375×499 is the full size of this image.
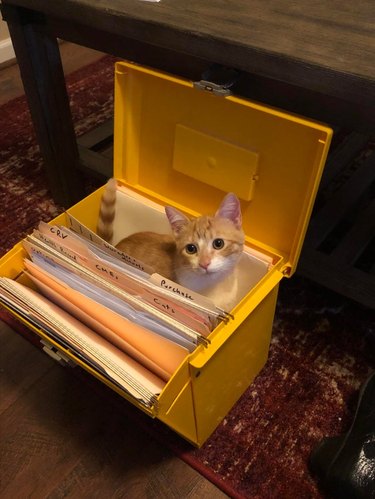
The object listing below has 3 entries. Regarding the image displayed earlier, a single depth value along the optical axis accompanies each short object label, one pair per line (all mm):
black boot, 789
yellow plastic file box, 740
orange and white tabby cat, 826
